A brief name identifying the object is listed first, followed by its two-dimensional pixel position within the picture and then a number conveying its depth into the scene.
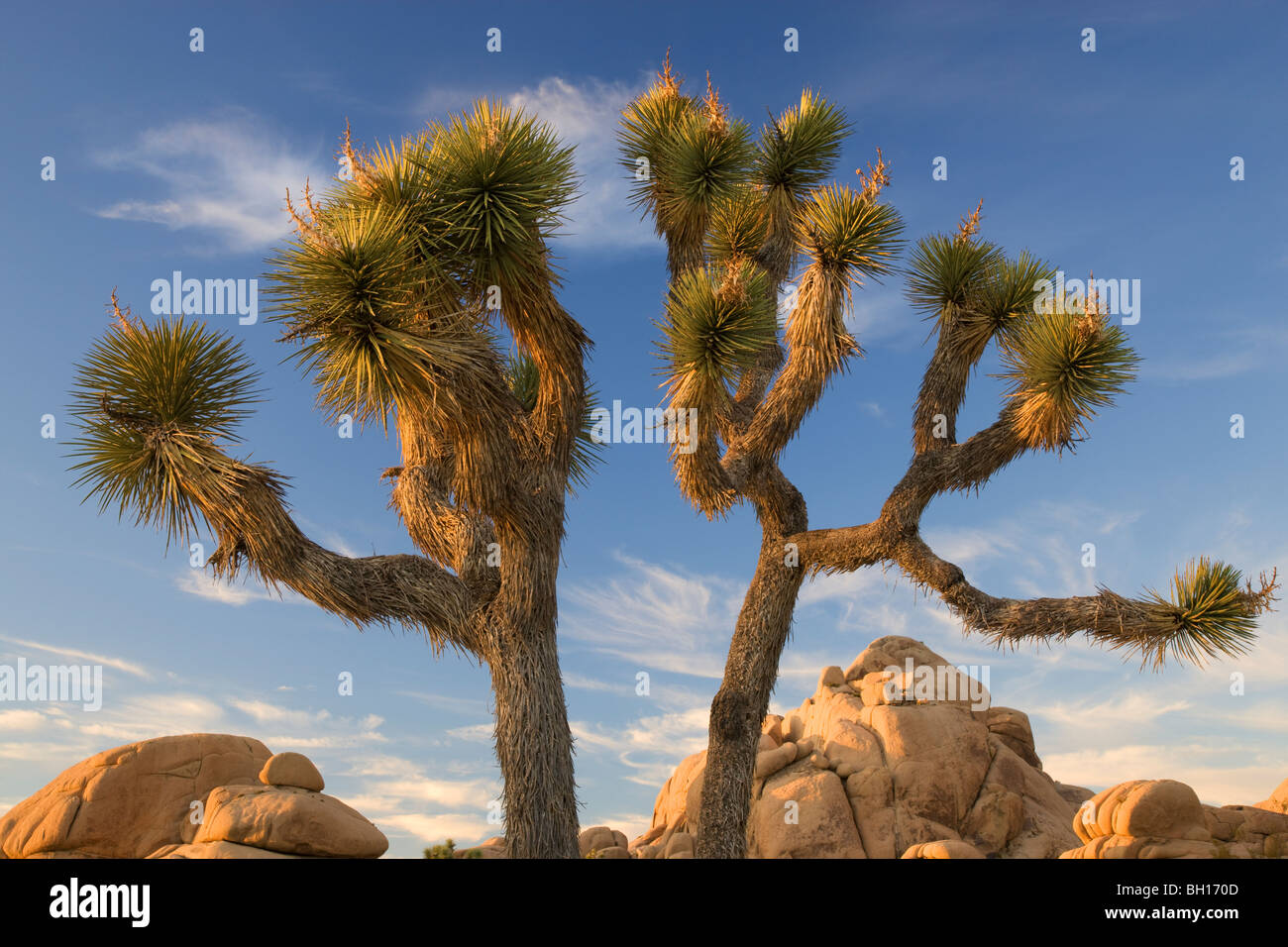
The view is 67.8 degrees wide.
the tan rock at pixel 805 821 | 18.34
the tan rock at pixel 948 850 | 13.96
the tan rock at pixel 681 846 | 18.17
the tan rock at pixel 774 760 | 19.86
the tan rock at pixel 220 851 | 10.59
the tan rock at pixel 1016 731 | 21.28
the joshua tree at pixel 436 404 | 9.91
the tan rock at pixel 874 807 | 18.42
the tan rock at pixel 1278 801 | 18.42
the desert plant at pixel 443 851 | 14.32
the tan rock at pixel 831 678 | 22.23
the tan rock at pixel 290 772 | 11.94
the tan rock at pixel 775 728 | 21.92
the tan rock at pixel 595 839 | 20.02
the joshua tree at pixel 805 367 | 12.45
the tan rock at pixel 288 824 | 10.87
